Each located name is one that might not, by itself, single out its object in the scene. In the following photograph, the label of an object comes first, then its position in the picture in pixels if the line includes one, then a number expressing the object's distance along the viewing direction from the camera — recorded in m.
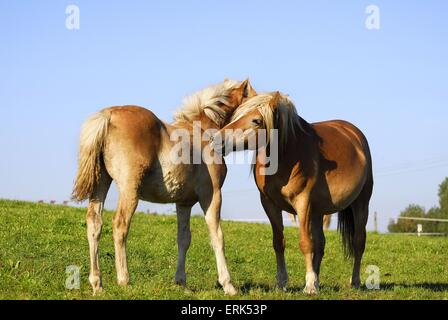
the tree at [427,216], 70.31
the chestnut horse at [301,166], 8.66
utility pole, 35.34
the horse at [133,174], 7.70
